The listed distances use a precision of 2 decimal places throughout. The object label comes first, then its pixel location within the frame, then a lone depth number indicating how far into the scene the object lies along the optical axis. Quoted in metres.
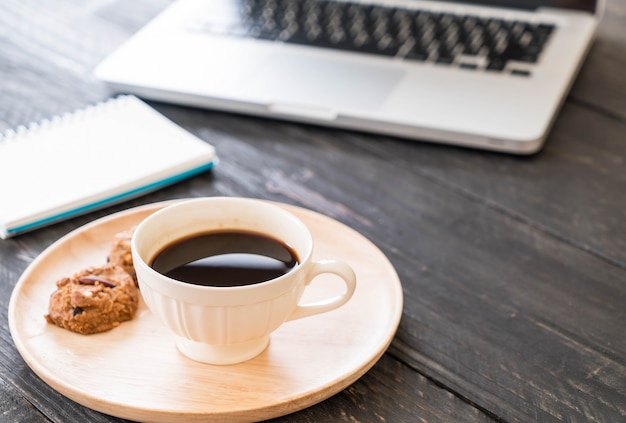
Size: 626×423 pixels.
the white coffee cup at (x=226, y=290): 0.65
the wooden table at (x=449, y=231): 0.70
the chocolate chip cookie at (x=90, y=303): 0.70
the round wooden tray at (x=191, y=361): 0.66
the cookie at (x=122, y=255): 0.75
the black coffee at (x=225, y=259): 0.68
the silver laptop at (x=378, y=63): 0.95
